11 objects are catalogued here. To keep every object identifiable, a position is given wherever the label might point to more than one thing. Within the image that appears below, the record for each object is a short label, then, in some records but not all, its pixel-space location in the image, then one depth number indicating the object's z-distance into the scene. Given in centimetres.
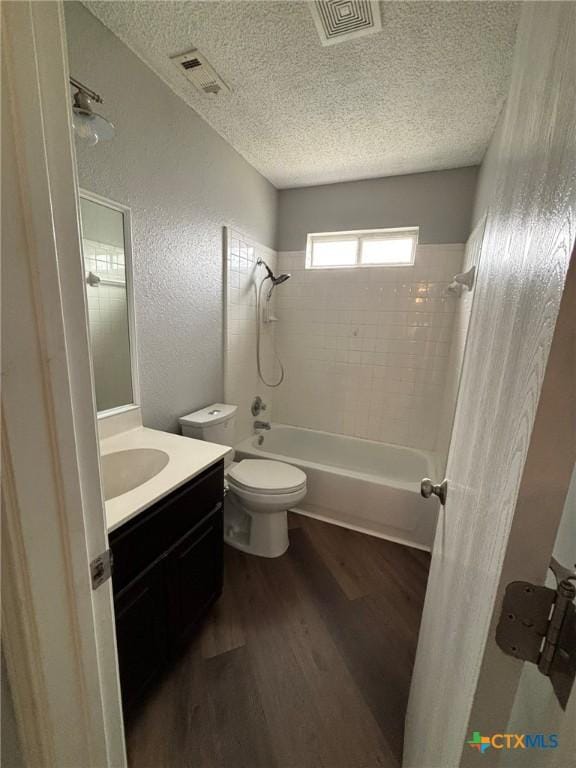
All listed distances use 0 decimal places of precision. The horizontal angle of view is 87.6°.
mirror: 129
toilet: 173
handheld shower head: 252
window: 250
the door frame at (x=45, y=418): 36
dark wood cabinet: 93
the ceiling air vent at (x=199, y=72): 133
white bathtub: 198
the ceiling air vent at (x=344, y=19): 109
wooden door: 29
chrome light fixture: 96
